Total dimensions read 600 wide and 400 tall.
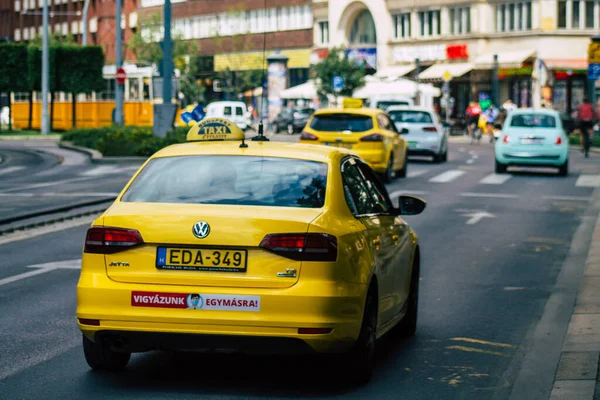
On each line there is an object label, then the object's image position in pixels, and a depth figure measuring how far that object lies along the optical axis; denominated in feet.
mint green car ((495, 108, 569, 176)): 102.58
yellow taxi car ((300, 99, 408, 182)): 86.69
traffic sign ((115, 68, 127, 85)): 179.83
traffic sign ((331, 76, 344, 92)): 214.69
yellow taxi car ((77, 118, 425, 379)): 23.17
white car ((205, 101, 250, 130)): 224.74
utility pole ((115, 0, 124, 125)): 183.93
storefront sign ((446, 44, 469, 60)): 255.70
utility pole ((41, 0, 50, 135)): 193.77
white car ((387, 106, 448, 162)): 118.93
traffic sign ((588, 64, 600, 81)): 137.59
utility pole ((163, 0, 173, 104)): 114.21
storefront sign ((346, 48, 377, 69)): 284.82
